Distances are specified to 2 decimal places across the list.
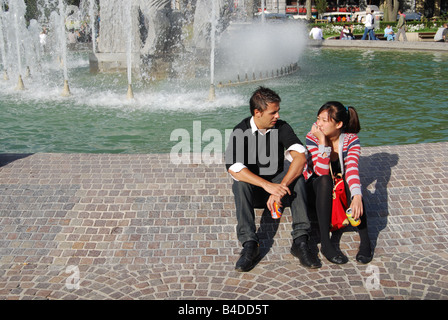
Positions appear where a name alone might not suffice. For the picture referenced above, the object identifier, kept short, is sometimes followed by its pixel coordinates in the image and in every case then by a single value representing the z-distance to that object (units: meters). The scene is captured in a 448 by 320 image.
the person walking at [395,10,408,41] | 25.47
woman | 4.57
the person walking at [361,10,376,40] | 26.00
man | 4.56
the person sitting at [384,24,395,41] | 26.45
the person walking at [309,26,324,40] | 27.50
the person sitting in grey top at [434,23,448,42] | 23.67
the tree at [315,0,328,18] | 48.72
